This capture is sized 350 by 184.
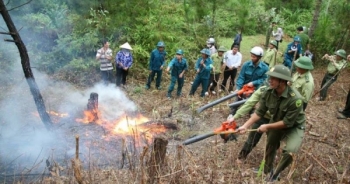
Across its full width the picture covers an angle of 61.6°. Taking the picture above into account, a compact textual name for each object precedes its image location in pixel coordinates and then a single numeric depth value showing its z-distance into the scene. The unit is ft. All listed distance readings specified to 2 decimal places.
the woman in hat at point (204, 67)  30.40
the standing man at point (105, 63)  32.19
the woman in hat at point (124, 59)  32.97
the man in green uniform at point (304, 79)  18.75
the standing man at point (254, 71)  22.97
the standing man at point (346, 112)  27.25
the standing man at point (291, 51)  34.45
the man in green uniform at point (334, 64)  29.14
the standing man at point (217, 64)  31.60
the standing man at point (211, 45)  37.27
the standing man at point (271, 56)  30.73
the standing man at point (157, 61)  32.73
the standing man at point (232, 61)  31.41
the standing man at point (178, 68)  31.17
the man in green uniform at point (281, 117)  14.88
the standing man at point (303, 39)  39.01
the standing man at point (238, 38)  42.42
